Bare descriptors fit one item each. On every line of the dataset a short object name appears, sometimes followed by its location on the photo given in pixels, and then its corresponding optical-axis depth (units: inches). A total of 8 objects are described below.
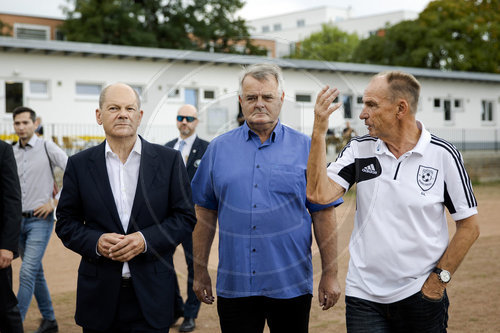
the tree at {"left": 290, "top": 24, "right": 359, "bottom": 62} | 2539.4
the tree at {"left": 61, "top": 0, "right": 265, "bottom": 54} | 1574.8
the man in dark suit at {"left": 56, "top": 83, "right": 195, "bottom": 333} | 127.9
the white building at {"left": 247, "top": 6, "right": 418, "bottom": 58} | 3230.8
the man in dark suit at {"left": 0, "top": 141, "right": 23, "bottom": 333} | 175.6
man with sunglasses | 236.2
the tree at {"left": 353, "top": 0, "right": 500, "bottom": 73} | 1669.5
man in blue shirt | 132.4
